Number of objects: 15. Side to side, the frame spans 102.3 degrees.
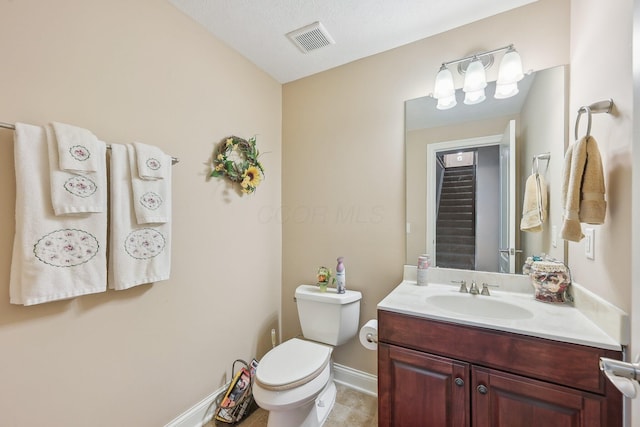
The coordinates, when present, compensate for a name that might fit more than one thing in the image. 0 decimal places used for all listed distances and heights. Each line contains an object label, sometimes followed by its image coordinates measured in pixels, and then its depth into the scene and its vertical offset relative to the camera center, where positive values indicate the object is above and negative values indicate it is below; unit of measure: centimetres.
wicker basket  154 -118
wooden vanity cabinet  88 -64
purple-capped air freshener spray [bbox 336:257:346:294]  179 -45
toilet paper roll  138 -65
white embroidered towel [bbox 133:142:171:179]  118 +24
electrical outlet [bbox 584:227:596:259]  105 -11
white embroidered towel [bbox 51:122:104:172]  96 +25
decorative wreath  165 +34
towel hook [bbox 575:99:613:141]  92 +39
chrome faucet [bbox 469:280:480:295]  142 -41
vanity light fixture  138 +77
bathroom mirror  134 +31
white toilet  127 -83
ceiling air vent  158 +114
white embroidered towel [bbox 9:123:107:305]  90 -10
